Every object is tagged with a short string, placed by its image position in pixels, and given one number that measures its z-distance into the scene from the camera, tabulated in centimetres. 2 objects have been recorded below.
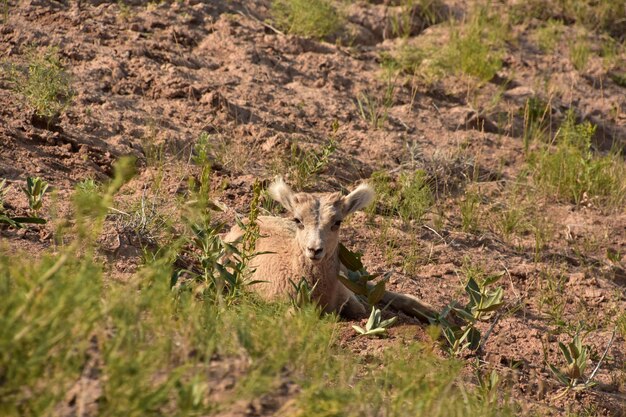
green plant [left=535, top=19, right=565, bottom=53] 2564
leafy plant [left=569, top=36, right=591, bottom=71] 2502
